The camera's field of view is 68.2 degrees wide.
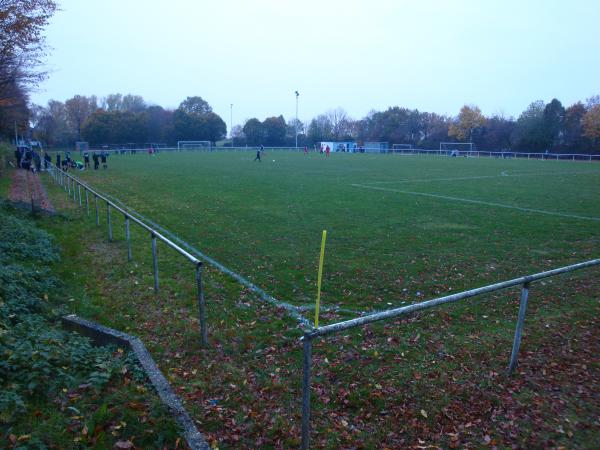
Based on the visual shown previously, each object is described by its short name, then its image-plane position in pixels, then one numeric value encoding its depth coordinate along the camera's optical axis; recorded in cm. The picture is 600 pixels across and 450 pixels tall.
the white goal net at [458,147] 8366
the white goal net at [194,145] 9738
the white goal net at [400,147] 9612
